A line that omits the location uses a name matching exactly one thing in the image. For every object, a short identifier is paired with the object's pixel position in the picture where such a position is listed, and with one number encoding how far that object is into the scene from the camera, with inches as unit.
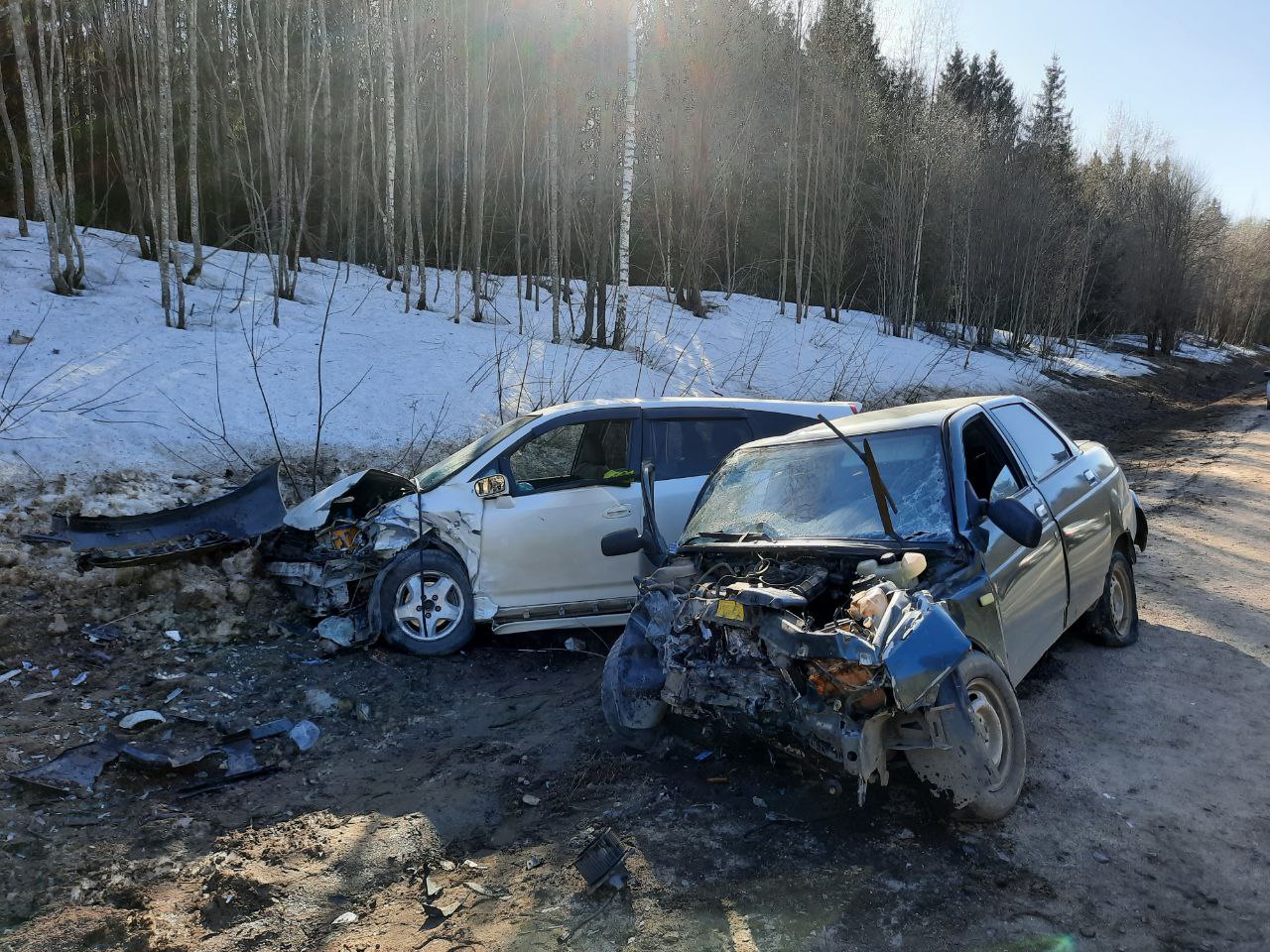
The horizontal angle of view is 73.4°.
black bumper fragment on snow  246.7
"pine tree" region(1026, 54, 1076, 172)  1590.8
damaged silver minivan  240.5
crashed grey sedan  131.5
